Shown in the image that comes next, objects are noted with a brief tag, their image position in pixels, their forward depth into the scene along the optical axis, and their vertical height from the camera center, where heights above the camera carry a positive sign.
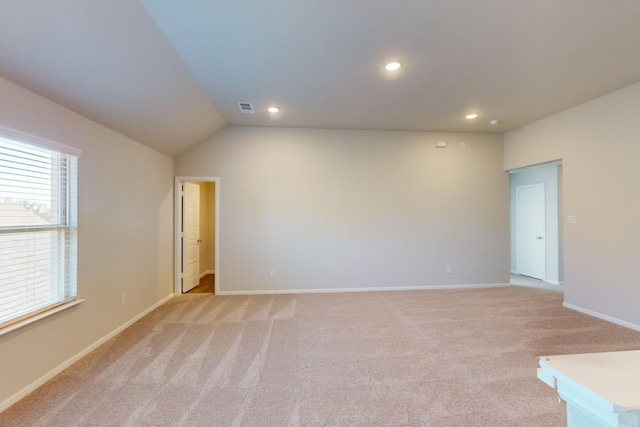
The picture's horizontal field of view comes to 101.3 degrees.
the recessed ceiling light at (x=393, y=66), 2.62 +1.54
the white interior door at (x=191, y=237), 4.65 -0.37
